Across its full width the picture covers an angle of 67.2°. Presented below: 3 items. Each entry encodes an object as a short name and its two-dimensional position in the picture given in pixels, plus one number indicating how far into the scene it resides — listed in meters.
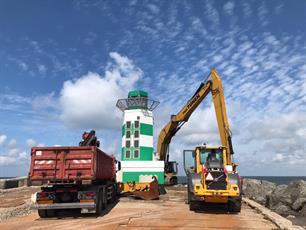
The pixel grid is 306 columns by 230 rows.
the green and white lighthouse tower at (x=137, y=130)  22.18
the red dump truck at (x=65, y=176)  9.29
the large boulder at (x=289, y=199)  15.07
